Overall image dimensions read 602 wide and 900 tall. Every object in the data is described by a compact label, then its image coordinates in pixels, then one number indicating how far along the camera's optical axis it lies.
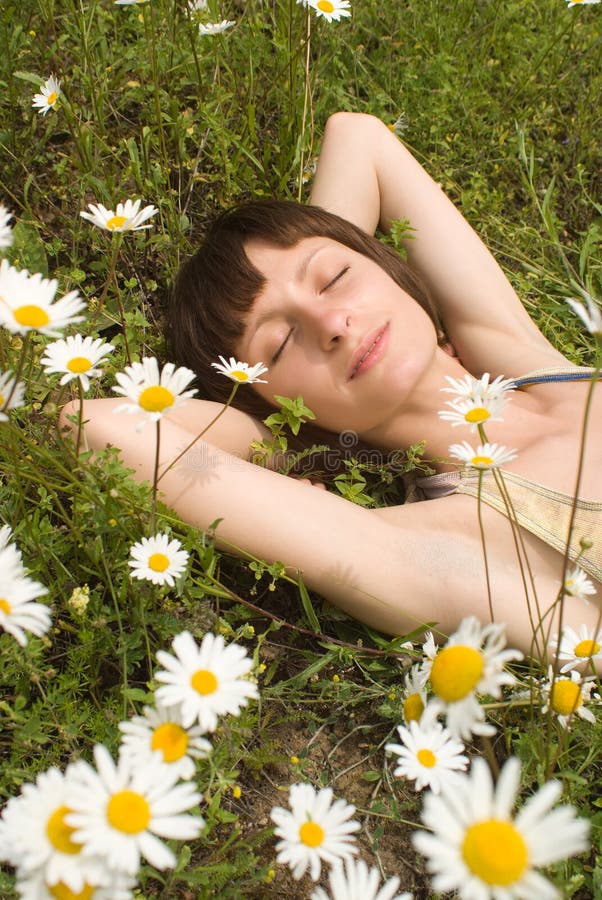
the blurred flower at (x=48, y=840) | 0.75
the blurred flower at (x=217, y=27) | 1.26
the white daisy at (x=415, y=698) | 0.97
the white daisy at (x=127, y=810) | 0.74
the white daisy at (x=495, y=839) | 0.65
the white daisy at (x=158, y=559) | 1.01
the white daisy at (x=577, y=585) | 0.95
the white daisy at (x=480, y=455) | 0.95
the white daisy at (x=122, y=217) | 1.03
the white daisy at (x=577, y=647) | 0.98
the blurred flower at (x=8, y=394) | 0.93
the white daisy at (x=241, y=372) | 1.08
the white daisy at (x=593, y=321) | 0.79
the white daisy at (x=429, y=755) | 0.93
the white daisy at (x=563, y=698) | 0.97
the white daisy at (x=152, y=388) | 0.95
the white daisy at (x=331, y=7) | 1.26
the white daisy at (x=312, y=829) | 0.89
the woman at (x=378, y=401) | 1.08
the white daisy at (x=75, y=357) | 1.00
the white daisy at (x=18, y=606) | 0.88
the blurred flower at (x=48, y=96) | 1.22
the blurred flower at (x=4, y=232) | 0.93
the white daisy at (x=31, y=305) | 0.91
